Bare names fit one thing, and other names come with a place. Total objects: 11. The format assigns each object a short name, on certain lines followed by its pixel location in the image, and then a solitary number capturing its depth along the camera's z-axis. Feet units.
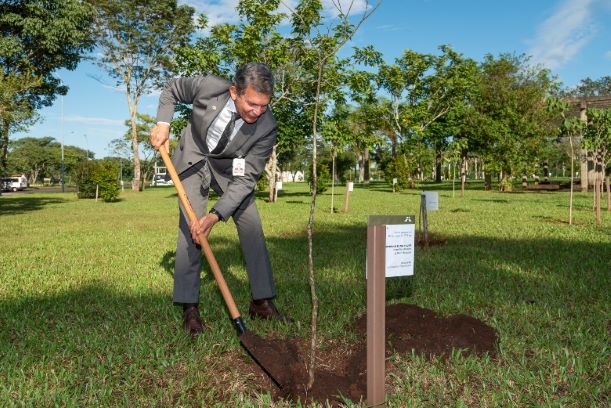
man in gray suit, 11.48
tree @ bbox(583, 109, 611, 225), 38.99
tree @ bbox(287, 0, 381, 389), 7.97
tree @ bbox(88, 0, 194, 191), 110.11
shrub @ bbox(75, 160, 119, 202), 81.61
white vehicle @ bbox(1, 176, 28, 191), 179.01
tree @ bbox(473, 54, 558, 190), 100.78
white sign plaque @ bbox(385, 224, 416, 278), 7.46
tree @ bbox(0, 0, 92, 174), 57.52
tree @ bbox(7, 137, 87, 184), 260.21
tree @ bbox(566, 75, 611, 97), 306.96
